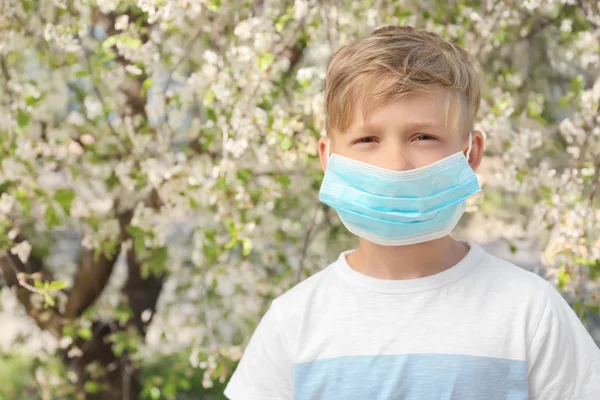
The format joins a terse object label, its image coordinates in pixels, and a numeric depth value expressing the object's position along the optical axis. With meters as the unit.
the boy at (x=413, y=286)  1.54
